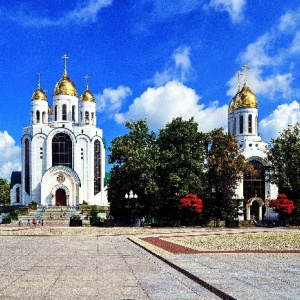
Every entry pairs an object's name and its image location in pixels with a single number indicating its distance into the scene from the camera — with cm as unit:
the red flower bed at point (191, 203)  3438
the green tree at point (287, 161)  3827
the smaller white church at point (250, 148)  4989
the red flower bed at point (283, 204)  3792
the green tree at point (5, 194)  7819
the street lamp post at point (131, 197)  3755
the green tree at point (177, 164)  3545
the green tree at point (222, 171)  3630
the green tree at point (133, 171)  3480
